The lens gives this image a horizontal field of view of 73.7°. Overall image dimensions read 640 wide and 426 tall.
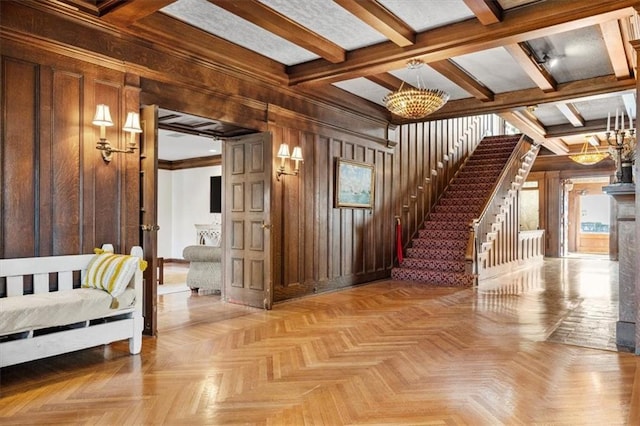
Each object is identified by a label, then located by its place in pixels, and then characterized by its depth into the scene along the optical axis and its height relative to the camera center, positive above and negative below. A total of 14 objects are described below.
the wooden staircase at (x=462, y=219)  7.52 -0.04
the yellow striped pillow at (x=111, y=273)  3.38 -0.44
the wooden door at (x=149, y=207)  4.04 +0.11
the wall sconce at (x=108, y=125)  3.62 +0.80
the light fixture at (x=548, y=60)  5.12 +1.92
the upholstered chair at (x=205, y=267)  6.34 -0.74
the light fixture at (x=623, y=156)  4.10 +0.60
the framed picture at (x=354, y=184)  6.66 +0.55
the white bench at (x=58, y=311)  2.86 -0.67
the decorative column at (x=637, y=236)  3.56 -0.17
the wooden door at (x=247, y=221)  5.25 -0.04
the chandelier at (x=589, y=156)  10.23 +1.47
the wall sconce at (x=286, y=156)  5.52 +0.80
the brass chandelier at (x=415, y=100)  4.79 +1.34
